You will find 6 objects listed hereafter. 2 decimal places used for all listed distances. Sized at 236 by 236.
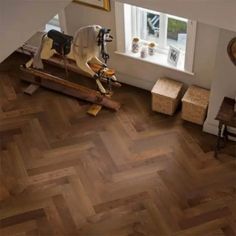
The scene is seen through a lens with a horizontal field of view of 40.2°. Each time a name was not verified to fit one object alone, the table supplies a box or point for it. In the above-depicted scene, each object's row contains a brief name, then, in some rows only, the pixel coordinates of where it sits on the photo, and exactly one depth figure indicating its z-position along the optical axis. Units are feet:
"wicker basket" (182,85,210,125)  12.28
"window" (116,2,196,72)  12.20
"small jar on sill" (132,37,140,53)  12.76
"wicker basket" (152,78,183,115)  12.60
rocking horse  11.86
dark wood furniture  11.17
